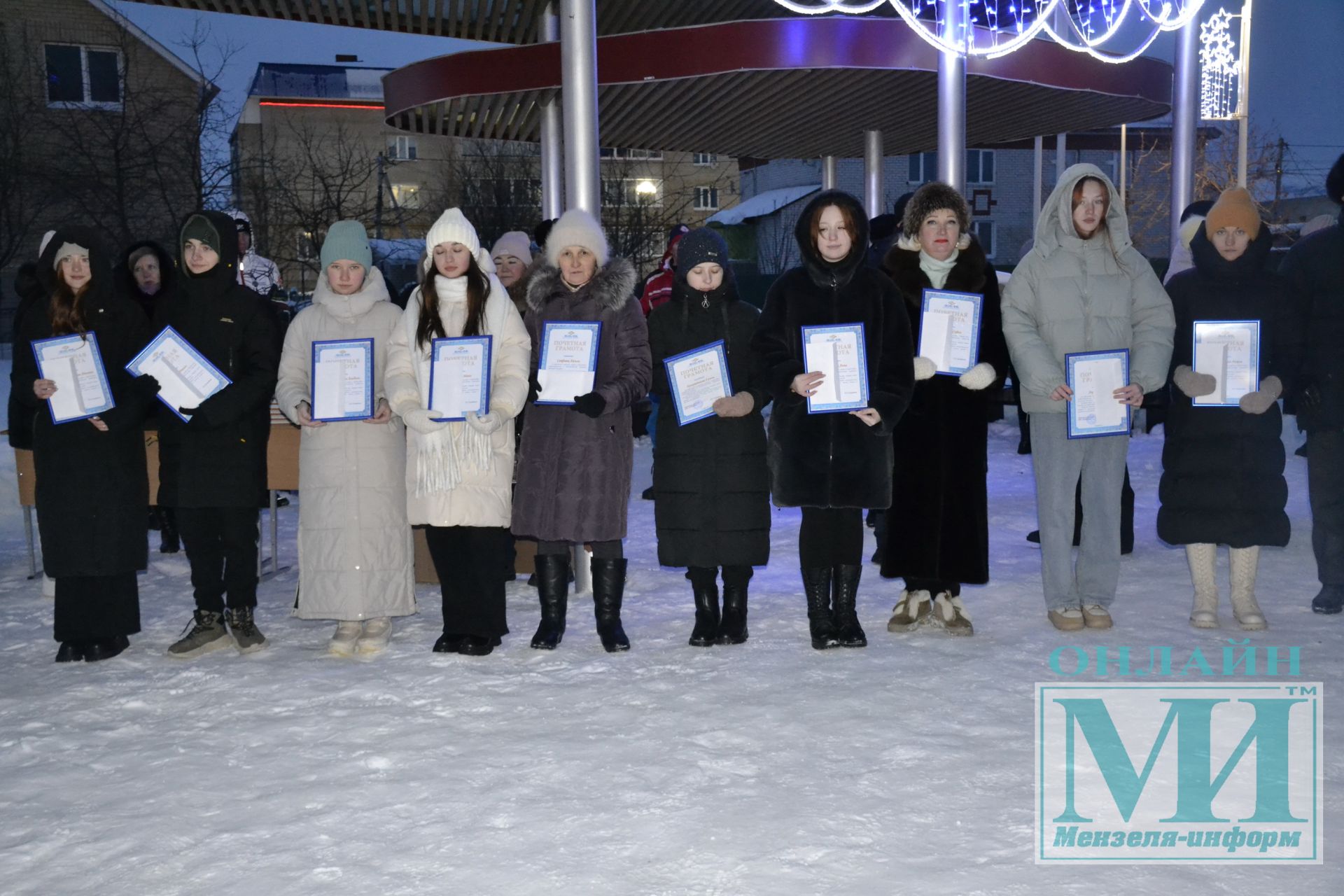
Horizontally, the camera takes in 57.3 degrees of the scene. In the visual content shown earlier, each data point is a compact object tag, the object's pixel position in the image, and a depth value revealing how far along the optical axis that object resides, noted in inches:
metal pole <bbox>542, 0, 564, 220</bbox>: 421.4
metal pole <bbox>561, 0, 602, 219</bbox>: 280.5
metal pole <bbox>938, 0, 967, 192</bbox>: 379.6
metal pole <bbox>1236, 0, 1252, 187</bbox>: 585.0
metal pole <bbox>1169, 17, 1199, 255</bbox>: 433.7
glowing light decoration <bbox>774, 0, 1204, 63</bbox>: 352.8
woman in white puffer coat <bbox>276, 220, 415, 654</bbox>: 221.5
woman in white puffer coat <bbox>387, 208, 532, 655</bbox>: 216.7
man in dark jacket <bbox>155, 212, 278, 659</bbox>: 219.8
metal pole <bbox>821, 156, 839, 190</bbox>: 607.8
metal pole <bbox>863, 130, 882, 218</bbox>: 525.3
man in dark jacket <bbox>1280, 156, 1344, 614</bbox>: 237.0
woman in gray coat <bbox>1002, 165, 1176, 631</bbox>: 221.3
